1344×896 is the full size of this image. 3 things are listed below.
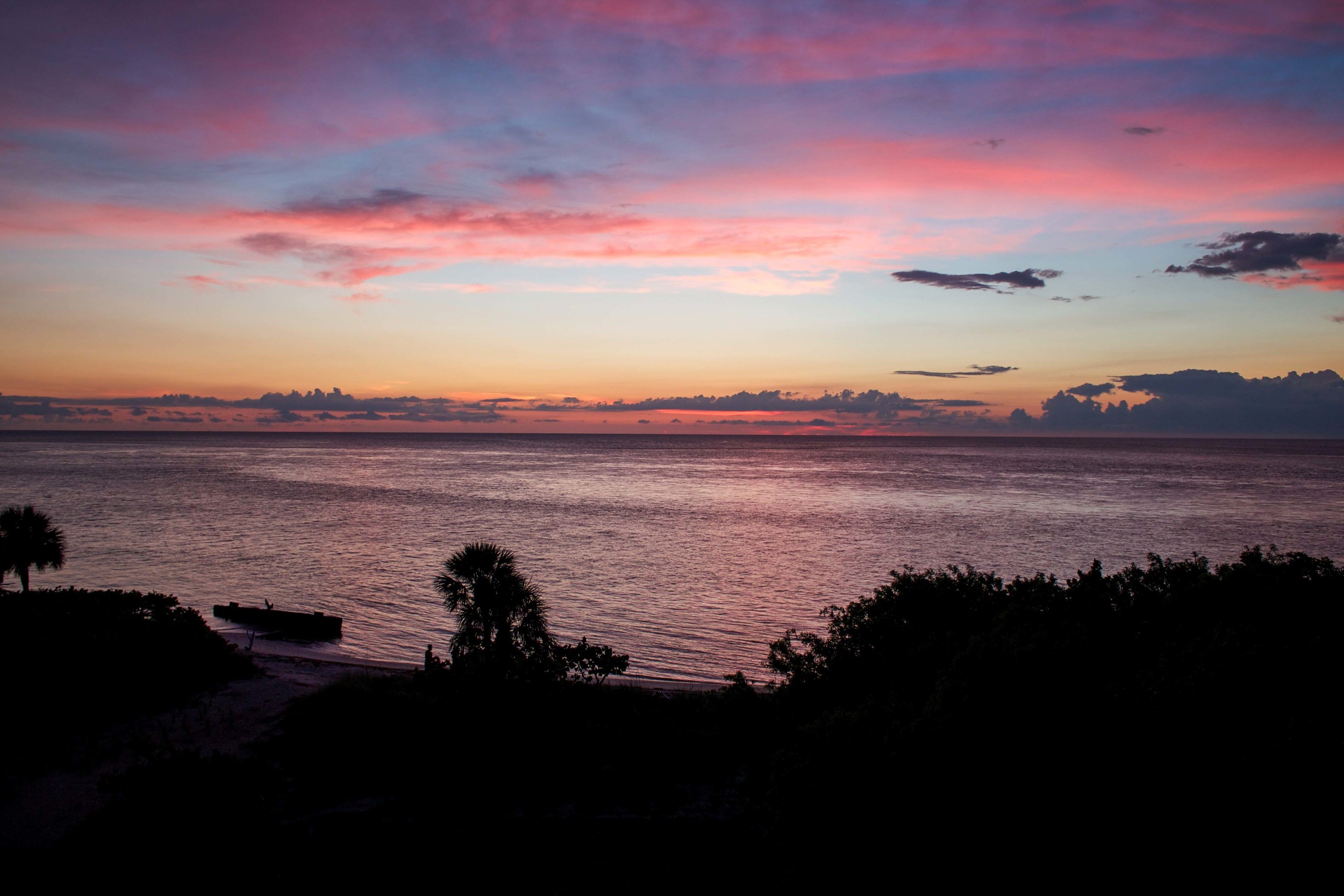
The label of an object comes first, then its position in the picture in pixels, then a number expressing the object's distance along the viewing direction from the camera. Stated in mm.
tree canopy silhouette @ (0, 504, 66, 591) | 31531
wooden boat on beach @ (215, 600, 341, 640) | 37219
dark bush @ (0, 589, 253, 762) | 21250
